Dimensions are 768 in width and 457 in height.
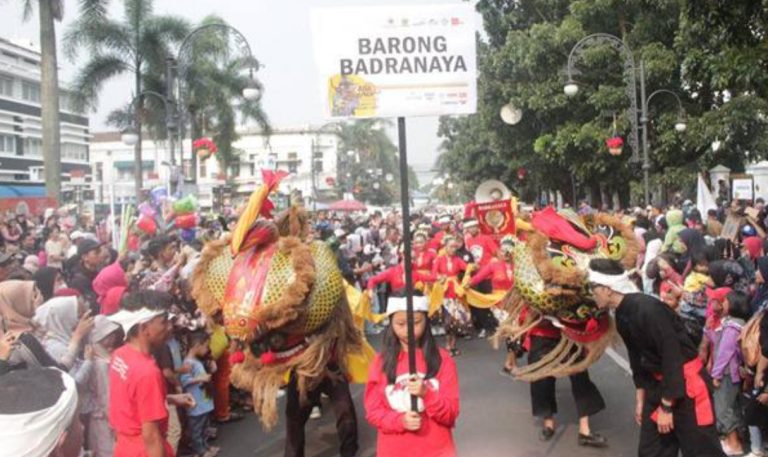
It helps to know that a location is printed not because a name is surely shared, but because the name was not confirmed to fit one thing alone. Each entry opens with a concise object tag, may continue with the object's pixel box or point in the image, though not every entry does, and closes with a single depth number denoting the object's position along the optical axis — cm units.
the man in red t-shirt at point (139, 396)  407
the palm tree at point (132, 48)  2925
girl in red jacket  410
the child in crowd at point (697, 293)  719
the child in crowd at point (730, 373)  616
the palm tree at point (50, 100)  2083
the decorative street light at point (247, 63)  1720
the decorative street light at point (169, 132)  1775
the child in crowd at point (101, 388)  532
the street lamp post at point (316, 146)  5450
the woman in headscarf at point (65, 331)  514
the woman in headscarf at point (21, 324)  436
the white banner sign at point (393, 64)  418
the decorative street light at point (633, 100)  1803
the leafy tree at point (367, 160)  6912
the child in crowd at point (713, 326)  643
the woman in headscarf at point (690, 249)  812
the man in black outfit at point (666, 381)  464
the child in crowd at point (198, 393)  680
